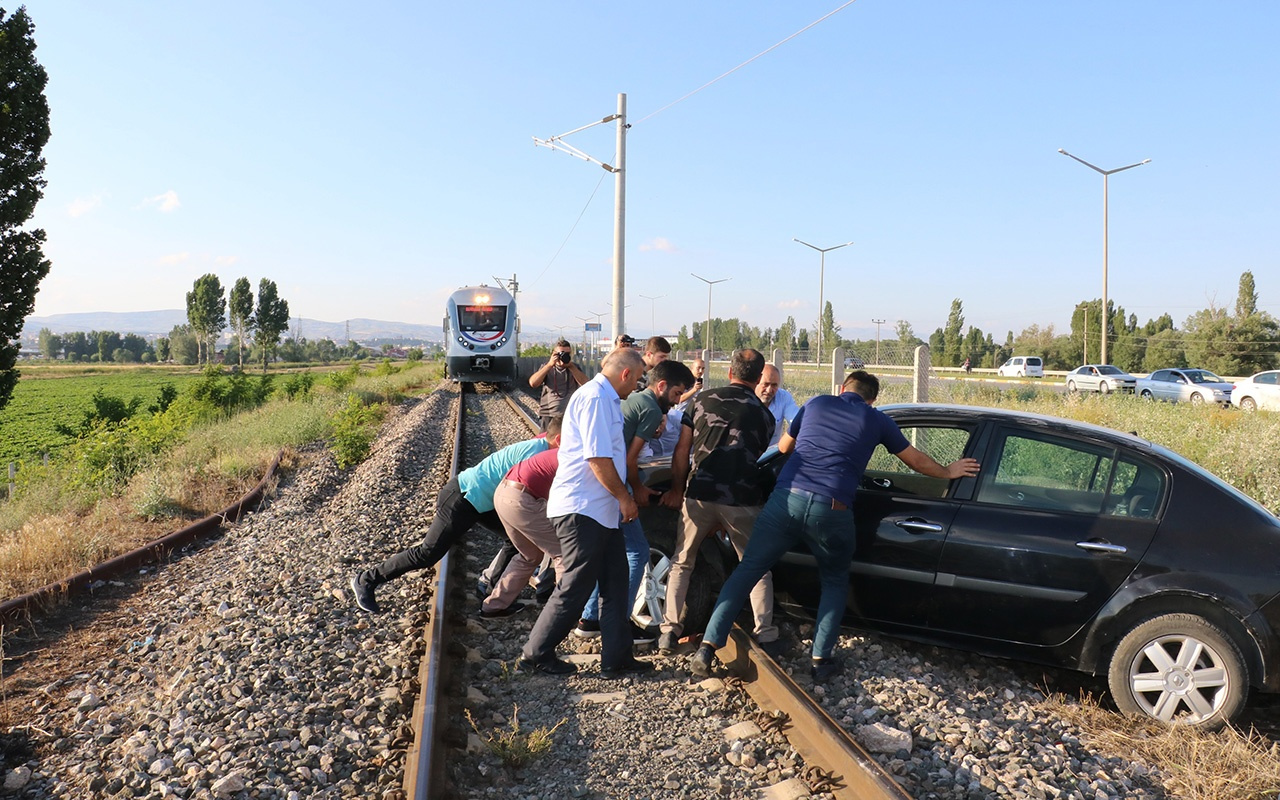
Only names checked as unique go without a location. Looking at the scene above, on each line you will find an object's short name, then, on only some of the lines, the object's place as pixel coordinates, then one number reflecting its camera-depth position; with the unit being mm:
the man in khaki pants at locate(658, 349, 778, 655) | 5023
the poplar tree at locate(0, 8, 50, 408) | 14336
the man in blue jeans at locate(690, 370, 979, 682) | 4652
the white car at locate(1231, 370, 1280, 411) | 25859
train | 26047
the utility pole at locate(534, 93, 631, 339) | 16344
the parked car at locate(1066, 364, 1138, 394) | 35031
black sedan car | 4062
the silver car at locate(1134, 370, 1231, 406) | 30172
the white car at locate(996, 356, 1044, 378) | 50844
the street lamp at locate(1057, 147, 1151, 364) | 29359
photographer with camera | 8312
